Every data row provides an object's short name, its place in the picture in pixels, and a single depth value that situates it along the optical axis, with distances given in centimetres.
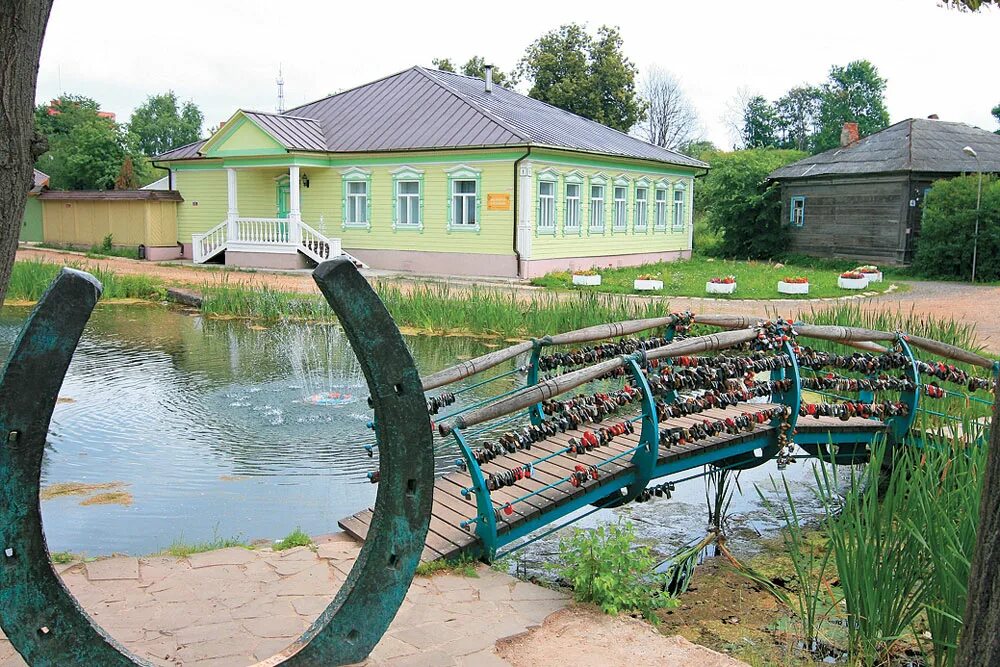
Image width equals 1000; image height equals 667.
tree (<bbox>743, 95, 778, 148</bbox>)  5984
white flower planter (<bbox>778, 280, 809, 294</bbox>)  1883
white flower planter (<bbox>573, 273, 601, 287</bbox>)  2033
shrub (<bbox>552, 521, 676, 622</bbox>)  454
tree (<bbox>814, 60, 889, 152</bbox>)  5769
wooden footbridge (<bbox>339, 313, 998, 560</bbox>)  517
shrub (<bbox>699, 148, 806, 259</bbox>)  2930
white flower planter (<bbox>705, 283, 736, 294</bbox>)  1867
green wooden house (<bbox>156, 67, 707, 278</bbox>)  2197
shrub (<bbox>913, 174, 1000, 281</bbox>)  2194
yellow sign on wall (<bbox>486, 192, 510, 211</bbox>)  2162
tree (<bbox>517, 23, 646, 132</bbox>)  3931
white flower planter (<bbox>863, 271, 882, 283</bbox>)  2113
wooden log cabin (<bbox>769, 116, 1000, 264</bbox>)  2509
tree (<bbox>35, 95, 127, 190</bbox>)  3459
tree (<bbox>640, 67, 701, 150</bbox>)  5825
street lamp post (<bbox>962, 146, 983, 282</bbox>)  2175
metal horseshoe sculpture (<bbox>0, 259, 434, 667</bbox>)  284
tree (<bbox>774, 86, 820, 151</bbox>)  6181
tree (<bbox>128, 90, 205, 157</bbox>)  6419
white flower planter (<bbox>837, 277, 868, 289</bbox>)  1998
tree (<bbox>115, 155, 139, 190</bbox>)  3159
